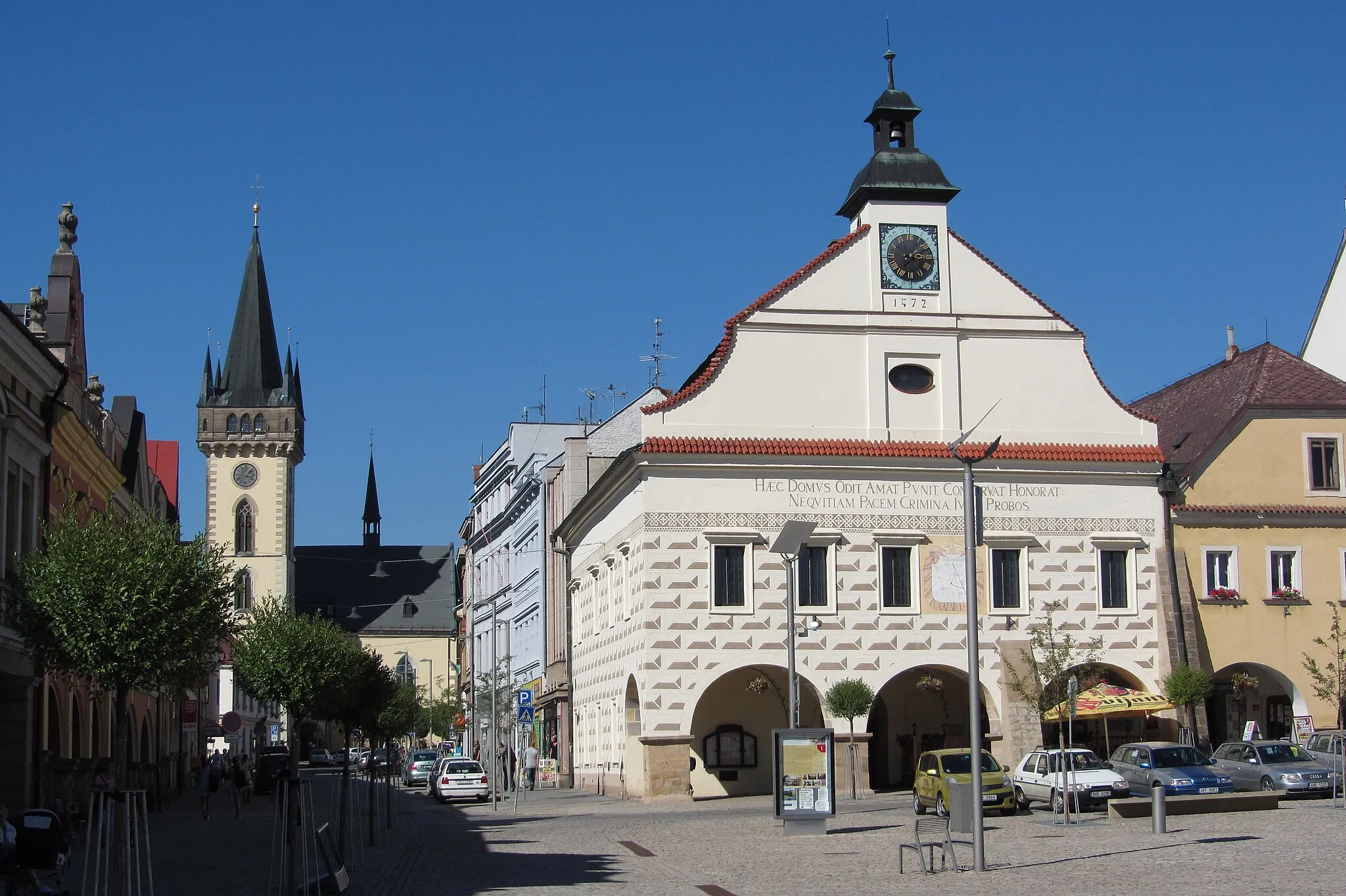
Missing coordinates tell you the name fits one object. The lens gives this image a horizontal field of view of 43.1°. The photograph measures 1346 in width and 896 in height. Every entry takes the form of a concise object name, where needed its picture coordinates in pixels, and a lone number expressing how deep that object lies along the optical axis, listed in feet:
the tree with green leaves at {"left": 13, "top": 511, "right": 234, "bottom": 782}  78.23
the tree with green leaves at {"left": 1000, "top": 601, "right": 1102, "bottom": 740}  135.23
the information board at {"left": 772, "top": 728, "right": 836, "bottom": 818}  103.86
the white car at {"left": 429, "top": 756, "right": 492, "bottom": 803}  176.76
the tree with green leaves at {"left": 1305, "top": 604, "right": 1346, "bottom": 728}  141.38
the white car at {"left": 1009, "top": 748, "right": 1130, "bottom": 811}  116.57
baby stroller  66.03
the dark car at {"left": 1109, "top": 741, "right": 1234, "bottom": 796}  114.21
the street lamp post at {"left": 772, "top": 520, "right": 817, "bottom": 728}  115.14
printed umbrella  137.28
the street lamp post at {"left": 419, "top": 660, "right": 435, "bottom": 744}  392.47
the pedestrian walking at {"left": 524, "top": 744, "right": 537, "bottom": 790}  206.08
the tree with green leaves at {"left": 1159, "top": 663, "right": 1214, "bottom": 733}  144.56
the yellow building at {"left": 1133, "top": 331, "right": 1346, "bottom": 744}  152.87
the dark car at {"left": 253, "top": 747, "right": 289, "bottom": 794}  208.85
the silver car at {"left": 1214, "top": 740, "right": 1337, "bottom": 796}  120.37
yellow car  115.55
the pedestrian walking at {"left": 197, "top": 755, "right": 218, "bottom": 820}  156.15
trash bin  87.35
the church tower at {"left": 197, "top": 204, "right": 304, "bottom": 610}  412.36
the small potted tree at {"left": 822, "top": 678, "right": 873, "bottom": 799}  140.77
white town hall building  146.30
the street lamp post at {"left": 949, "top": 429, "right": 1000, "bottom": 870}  78.54
